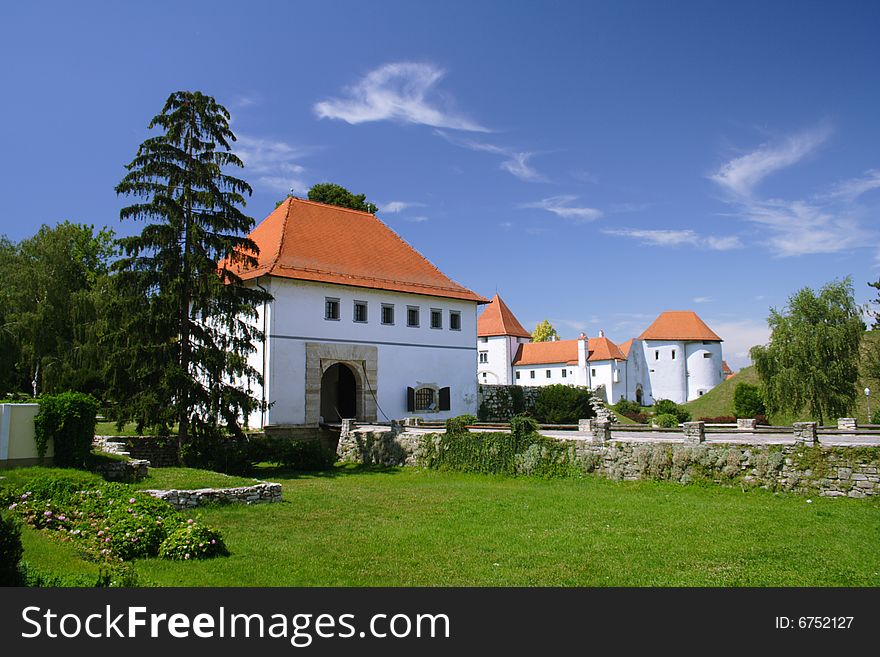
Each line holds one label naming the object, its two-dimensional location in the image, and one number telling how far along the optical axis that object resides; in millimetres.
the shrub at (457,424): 22469
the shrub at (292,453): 21688
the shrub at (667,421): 34141
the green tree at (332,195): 37156
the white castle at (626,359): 64125
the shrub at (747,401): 42938
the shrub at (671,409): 43631
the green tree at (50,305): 33969
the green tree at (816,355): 30359
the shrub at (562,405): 35344
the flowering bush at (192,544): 9070
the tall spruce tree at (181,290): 19062
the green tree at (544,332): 90062
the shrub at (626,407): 54581
